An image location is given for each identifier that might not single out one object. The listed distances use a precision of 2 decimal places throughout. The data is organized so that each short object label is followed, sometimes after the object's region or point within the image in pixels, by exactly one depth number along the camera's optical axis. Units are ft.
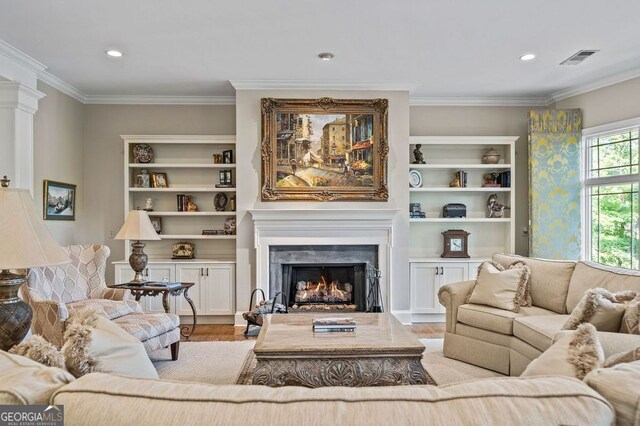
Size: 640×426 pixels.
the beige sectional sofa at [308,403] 2.78
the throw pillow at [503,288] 11.64
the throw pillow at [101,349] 4.02
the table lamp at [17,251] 5.78
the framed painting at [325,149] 16.52
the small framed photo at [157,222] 17.94
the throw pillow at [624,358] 3.60
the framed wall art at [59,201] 15.56
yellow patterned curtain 17.39
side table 13.60
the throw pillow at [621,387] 2.80
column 13.21
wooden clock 17.93
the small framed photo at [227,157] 17.72
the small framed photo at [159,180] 17.84
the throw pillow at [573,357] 3.74
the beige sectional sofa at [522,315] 10.04
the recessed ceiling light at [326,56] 13.49
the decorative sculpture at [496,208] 18.29
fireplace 16.53
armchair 10.64
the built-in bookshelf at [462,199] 18.34
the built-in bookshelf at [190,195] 18.15
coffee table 8.24
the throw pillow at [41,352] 3.68
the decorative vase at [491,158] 18.10
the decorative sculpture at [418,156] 18.04
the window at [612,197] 15.67
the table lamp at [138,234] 13.94
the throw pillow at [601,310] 8.34
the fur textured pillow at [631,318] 7.88
